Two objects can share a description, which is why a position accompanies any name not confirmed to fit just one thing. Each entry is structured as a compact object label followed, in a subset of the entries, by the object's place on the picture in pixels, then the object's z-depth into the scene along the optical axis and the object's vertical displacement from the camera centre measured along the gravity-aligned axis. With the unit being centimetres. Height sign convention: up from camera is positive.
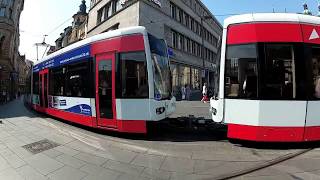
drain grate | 527 -165
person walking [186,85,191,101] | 1928 -53
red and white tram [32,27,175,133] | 563 +24
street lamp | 2402 +571
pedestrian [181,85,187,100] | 1887 -42
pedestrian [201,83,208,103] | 1636 -54
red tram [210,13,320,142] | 467 +22
